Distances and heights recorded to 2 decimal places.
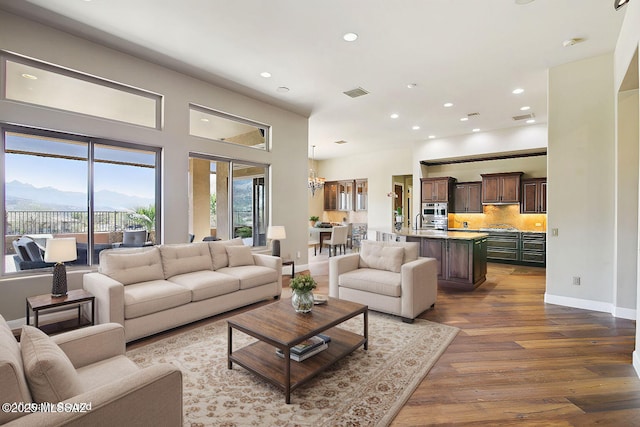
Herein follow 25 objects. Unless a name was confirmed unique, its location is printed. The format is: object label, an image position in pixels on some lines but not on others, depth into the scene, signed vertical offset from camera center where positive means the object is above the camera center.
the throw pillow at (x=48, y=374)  1.15 -0.63
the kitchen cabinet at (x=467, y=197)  8.66 +0.41
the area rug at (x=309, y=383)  2.01 -1.34
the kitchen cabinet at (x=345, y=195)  11.88 +0.63
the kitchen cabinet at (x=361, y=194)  11.44 +0.63
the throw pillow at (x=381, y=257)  4.07 -0.63
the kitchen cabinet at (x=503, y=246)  7.69 -0.89
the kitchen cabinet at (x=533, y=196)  7.58 +0.39
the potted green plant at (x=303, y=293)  2.70 -0.73
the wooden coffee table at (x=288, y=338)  2.21 -0.95
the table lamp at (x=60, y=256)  3.01 -0.45
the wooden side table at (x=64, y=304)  2.88 -0.89
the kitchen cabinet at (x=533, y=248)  7.31 -0.90
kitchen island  5.10 -0.76
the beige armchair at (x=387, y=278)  3.62 -0.85
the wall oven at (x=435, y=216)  8.77 -0.14
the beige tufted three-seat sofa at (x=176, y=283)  3.04 -0.84
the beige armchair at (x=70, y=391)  1.02 -0.69
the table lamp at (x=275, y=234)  5.45 -0.41
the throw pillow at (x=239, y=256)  4.49 -0.67
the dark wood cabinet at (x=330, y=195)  12.31 +0.63
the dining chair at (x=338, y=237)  8.57 -0.75
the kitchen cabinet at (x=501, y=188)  7.84 +0.63
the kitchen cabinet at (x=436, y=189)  8.77 +0.64
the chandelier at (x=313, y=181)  10.22 +1.03
